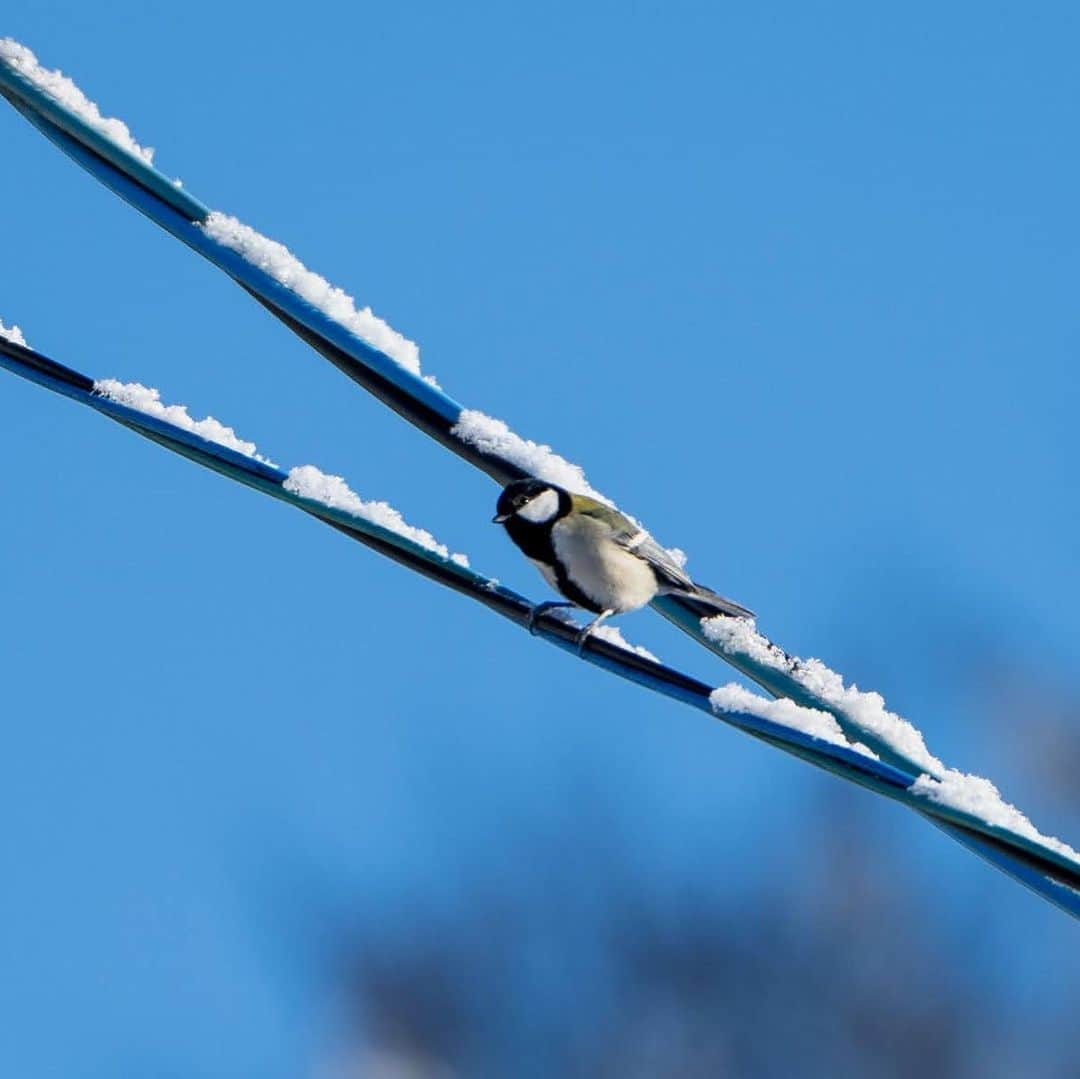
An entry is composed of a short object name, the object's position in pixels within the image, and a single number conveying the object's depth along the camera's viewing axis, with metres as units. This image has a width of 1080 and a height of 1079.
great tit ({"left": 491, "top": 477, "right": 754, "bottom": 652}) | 8.05
